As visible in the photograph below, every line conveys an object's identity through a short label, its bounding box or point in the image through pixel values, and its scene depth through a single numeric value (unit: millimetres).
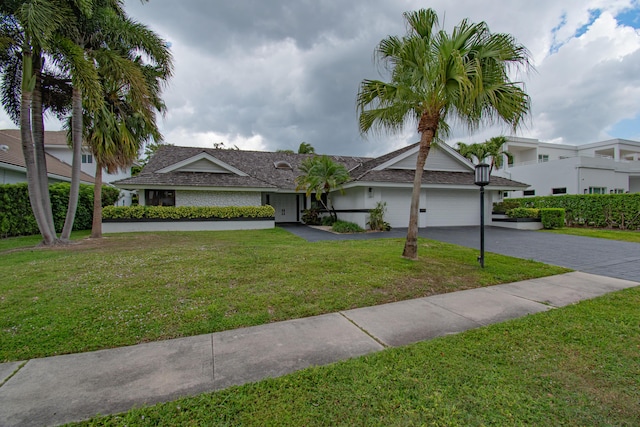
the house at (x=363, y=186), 15578
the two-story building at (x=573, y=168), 23548
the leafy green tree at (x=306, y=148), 31281
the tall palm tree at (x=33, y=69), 7516
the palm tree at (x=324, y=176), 15133
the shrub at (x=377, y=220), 14820
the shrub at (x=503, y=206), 18453
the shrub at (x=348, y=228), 14438
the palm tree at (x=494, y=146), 25797
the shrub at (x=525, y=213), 16078
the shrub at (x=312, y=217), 19188
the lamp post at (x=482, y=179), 7008
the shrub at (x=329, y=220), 17889
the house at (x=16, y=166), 13953
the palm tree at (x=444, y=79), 6398
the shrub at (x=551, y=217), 15922
